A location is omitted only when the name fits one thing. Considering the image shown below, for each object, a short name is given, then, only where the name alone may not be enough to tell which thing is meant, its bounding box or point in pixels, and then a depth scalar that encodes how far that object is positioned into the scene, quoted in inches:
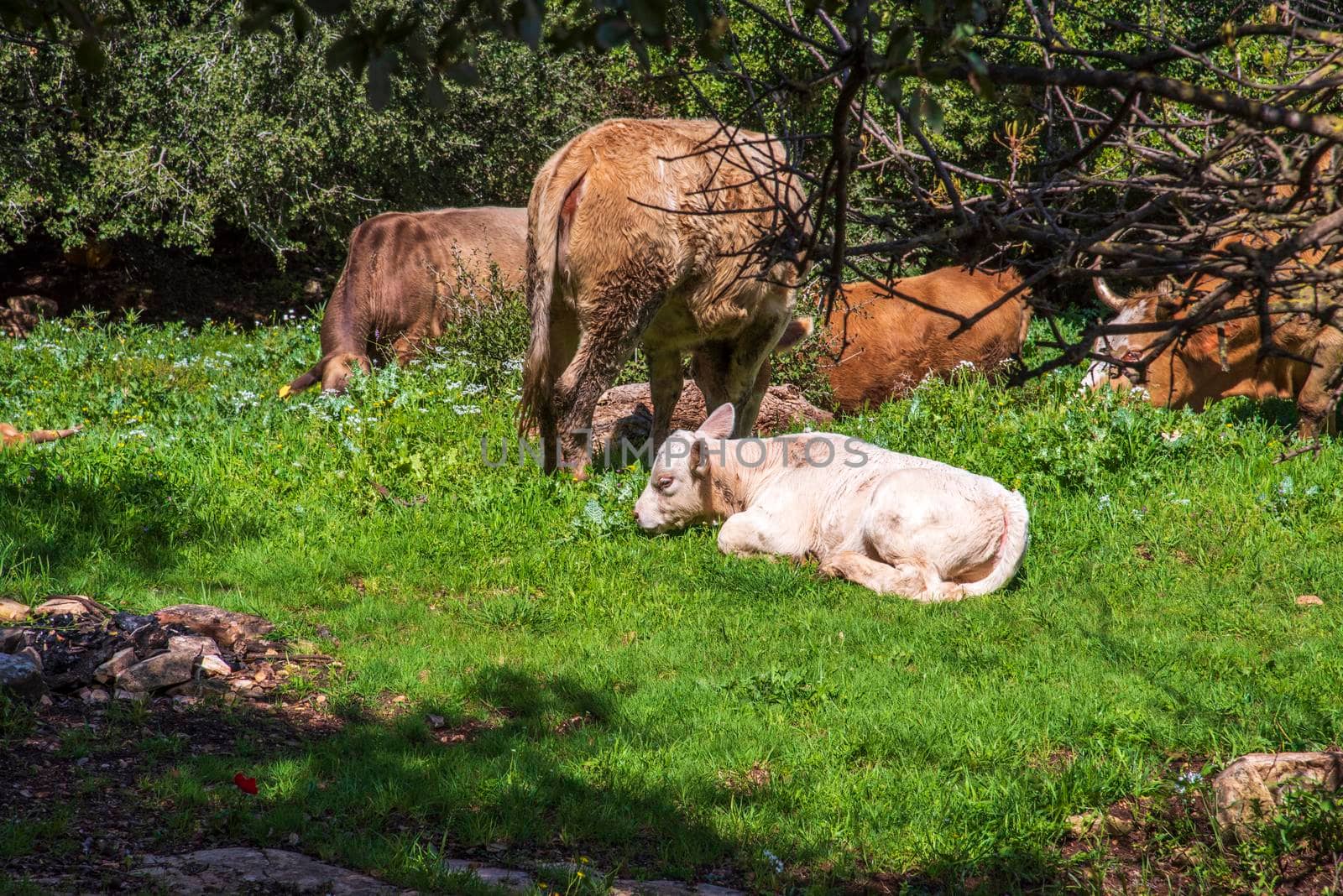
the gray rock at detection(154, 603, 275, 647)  470.3
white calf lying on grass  533.6
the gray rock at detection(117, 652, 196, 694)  424.2
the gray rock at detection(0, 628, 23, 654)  424.5
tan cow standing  643.5
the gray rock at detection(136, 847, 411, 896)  293.4
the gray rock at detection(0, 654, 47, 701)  398.9
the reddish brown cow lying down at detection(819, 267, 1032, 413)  933.8
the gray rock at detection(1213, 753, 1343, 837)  351.6
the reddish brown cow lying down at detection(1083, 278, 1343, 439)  768.3
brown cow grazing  986.7
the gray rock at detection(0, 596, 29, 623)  462.9
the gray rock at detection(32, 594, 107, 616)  469.8
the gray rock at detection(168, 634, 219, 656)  441.1
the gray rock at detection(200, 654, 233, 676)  443.2
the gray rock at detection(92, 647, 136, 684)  426.3
